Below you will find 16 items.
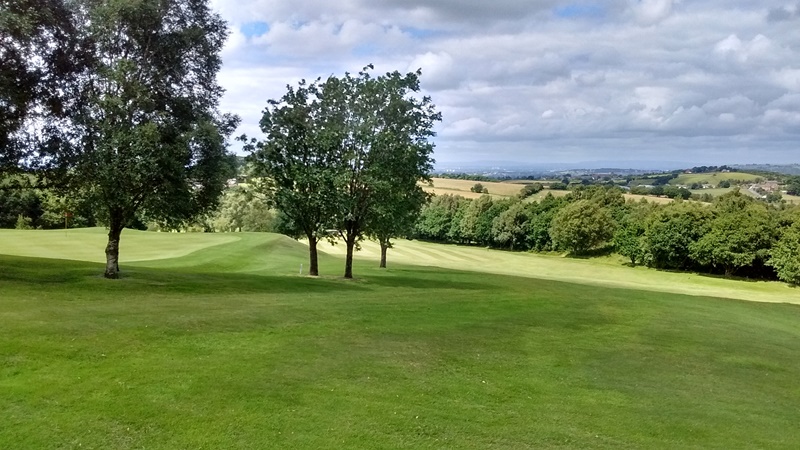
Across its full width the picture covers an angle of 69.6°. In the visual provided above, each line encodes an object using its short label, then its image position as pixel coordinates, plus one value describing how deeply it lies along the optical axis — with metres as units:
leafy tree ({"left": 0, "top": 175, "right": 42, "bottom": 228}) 79.88
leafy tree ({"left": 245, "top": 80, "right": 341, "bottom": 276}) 34.47
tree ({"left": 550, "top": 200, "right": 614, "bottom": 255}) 100.56
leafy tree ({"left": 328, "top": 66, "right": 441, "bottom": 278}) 34.28
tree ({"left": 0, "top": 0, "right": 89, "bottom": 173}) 23.17
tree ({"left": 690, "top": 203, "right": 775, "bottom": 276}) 75.38
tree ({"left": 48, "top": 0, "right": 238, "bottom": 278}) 24.00
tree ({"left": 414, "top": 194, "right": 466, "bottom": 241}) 132.88
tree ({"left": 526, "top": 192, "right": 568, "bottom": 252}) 113.62
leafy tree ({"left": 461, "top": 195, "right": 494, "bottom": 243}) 123.81
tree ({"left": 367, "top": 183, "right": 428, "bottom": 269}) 35.03
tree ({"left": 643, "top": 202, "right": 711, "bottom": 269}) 82.50
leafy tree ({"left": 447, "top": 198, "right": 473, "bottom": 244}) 128.88
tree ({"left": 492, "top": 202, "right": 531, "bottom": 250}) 117.38
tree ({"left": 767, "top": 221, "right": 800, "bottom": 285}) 69.56
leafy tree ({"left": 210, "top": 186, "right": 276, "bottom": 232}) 98.00
